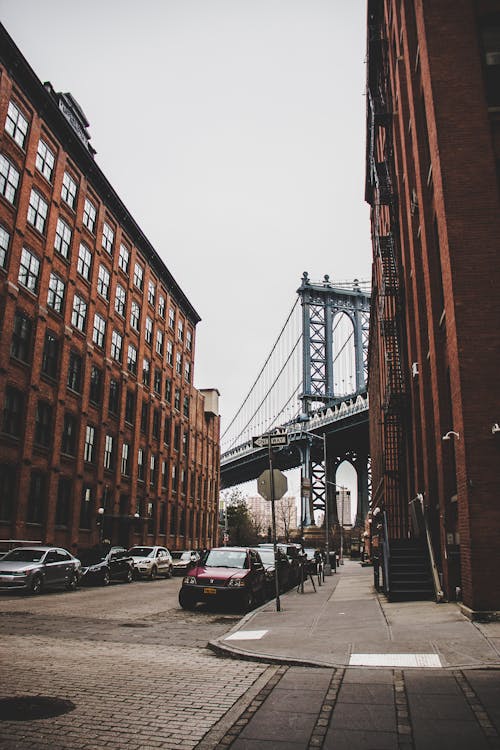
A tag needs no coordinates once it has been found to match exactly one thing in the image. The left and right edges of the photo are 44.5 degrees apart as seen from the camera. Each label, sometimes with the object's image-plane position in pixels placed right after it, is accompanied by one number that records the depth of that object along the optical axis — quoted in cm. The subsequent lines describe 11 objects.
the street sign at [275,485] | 1382
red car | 1490
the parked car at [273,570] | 1922
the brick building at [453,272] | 1117
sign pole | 1381
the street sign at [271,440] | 1380
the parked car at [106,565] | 2392
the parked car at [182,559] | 3200
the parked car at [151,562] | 2861
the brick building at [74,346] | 2775
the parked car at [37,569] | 1869
